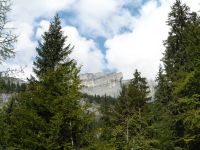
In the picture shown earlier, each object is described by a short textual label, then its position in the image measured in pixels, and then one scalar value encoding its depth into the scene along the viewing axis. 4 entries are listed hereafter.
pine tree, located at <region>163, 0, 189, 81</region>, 30.86
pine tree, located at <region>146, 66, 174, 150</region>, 31.62
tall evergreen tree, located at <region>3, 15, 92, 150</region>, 19.83
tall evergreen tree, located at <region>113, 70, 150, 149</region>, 27.45
